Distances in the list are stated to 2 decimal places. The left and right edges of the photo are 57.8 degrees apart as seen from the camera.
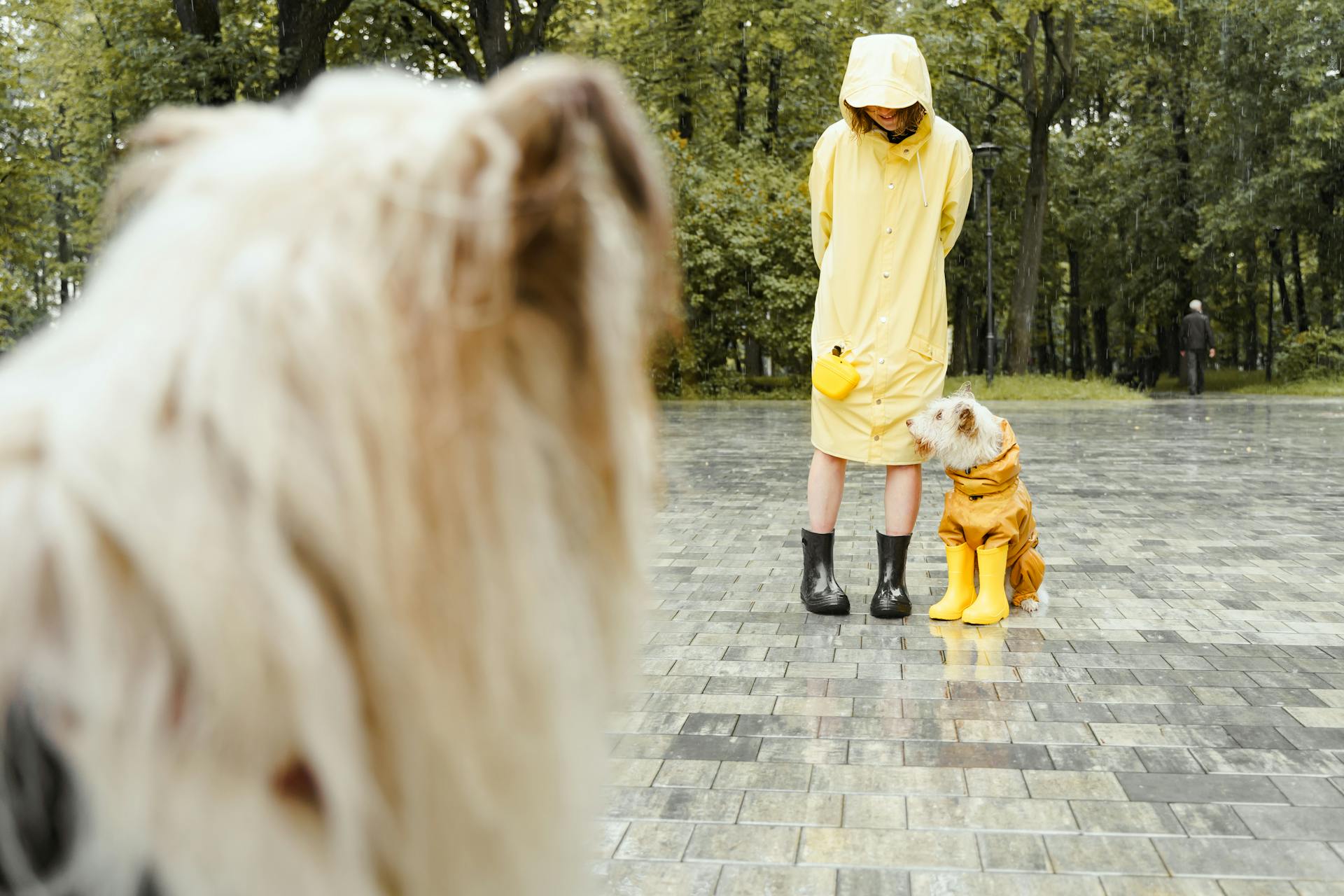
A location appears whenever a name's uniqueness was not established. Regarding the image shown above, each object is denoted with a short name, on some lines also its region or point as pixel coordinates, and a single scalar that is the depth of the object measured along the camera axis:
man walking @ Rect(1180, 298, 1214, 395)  28.14
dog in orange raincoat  4.93
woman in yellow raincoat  5.18
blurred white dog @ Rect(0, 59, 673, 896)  0.81
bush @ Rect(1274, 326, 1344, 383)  31.72
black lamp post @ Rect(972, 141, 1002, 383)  26.55
